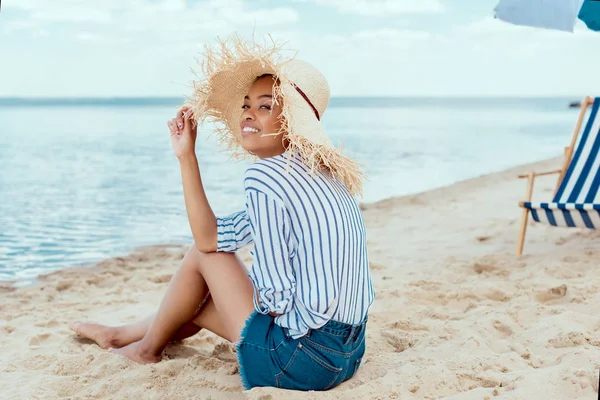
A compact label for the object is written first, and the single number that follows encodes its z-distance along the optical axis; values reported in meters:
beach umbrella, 3.01
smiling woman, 2.14
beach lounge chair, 4.29
